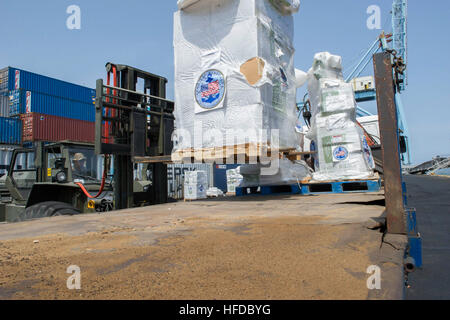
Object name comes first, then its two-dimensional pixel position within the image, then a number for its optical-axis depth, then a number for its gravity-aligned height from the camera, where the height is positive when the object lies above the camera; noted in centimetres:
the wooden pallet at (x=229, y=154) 365 +31
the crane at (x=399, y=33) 3172 +1436
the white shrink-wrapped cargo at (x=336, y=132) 446 +65
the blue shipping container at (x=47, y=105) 1838 +488
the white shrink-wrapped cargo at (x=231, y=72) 373 +135
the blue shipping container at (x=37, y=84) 1877 +621
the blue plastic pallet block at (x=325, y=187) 424 -15
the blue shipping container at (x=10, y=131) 1612 +279
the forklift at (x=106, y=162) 432 +31
